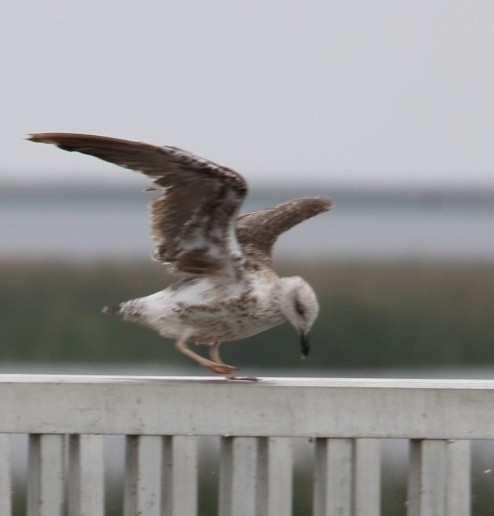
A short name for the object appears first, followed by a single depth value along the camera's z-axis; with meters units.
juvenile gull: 12.63
